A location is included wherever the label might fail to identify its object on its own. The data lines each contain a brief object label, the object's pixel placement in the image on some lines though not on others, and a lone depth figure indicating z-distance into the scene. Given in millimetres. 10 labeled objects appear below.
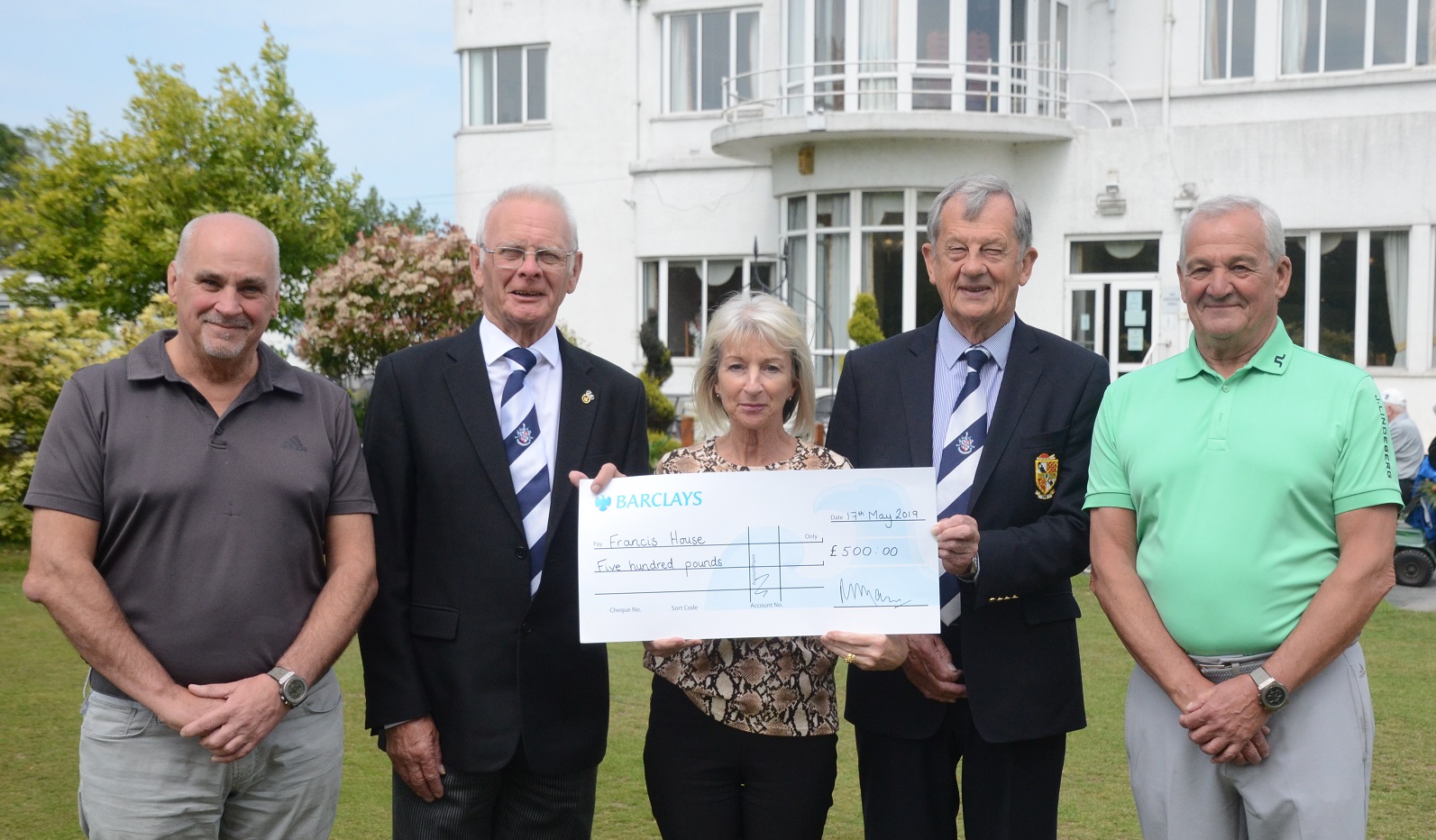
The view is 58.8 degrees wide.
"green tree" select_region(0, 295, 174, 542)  11562
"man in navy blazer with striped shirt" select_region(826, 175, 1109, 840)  3576
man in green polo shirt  3129
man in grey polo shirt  3170
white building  19016
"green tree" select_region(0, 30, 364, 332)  17016
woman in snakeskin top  3506
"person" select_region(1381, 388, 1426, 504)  12211
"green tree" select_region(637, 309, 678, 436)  19312
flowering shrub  16188
